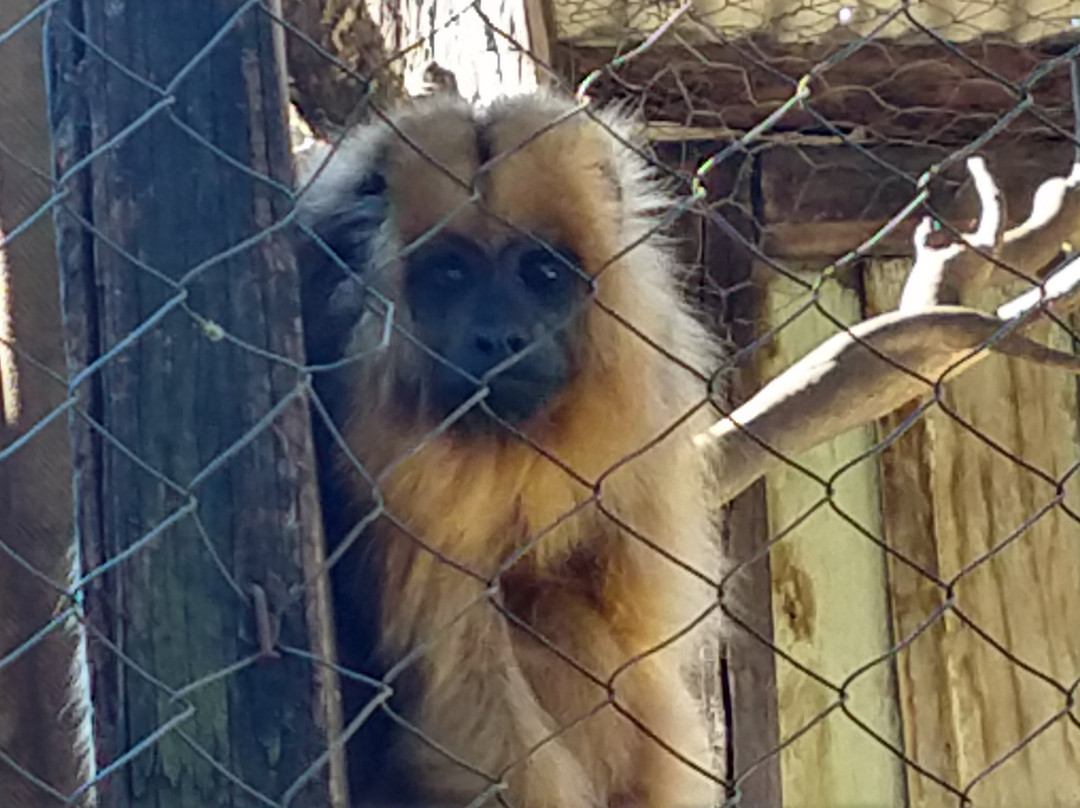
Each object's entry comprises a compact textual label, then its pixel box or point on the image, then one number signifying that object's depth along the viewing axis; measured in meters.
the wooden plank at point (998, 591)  4.71
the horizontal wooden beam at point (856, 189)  4.70
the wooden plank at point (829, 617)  4.70
